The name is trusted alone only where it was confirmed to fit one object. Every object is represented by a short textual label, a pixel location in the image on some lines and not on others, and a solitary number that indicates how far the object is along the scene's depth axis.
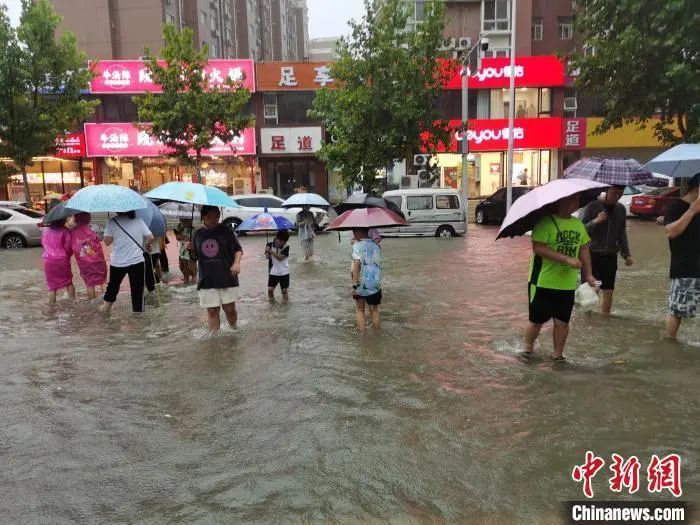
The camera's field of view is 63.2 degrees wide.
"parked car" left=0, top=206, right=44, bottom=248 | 17.20
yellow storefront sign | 29.12
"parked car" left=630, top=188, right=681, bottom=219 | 21.94
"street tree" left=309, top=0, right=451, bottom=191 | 20.94
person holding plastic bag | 4.99
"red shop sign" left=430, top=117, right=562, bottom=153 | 29.30
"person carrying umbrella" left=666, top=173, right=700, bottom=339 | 5.42
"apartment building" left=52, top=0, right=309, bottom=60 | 35.91
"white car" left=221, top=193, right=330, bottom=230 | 20.09
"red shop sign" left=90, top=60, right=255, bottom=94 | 28.50
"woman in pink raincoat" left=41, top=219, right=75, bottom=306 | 8.63
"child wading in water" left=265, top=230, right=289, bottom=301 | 8.60
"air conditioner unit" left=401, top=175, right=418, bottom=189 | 27.03
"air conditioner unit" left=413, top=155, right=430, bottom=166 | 21.02
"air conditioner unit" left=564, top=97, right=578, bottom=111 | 30.05
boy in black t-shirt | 6.25
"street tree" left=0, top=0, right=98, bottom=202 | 20.02
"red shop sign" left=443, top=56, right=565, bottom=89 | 29.19
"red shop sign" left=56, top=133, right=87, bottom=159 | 28.66
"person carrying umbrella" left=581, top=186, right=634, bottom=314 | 6.96
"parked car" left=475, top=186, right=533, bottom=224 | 22.77
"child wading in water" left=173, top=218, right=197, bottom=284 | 10.15
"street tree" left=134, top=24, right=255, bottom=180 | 22.27
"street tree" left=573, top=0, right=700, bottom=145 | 13.50
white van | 18.52
